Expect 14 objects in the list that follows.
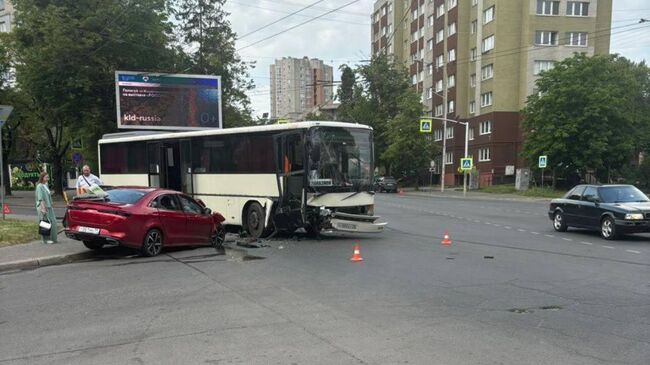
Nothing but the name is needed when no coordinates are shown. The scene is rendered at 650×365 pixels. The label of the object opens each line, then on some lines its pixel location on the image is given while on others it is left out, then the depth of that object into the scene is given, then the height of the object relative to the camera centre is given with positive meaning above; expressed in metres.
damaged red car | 11.28 -1.43
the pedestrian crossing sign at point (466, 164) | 44.32 -0.79
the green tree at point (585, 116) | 42.50 +3.04
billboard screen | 27.56 +2.69
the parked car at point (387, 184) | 55.22 -3.08
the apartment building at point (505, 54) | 51.38 +9.74
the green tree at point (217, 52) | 41.97 +8.14
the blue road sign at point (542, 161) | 41.28 -0.49
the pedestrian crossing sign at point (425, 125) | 48.88 +2.56
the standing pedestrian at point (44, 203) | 12.60 -1.16
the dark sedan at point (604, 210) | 15.01 -1.62
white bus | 14.53 -0.61
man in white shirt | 14.40 -0.75
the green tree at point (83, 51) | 27.69 +5.31
